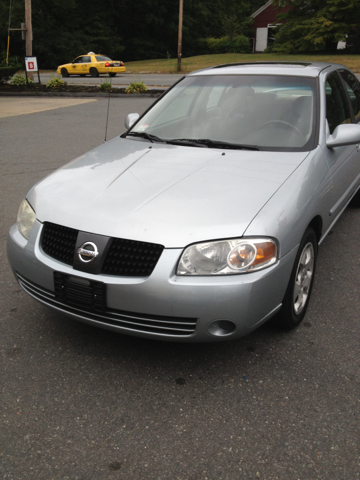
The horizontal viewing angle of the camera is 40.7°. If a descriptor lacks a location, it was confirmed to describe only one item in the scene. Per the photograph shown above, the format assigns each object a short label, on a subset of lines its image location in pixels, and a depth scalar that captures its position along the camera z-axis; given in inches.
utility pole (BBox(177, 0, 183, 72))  1168.6
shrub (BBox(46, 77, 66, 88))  753.6
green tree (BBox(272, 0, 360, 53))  1560.0
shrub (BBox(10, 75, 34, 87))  778.2
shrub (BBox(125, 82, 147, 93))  685.3
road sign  758.5
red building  2265.0
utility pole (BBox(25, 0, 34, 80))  829.2
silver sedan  98.4
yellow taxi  1234.0
